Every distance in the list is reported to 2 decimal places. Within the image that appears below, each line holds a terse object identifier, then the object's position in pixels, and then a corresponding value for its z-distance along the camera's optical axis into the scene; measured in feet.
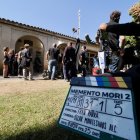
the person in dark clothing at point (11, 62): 26.29
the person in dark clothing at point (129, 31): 3.69
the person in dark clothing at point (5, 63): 23.43
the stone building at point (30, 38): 32.43
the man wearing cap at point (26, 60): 21.06
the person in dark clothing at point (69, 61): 19.40
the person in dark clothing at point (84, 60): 22.54
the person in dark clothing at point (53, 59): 21.13
